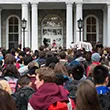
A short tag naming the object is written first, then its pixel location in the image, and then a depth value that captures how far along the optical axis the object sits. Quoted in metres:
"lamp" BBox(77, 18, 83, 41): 28.23
